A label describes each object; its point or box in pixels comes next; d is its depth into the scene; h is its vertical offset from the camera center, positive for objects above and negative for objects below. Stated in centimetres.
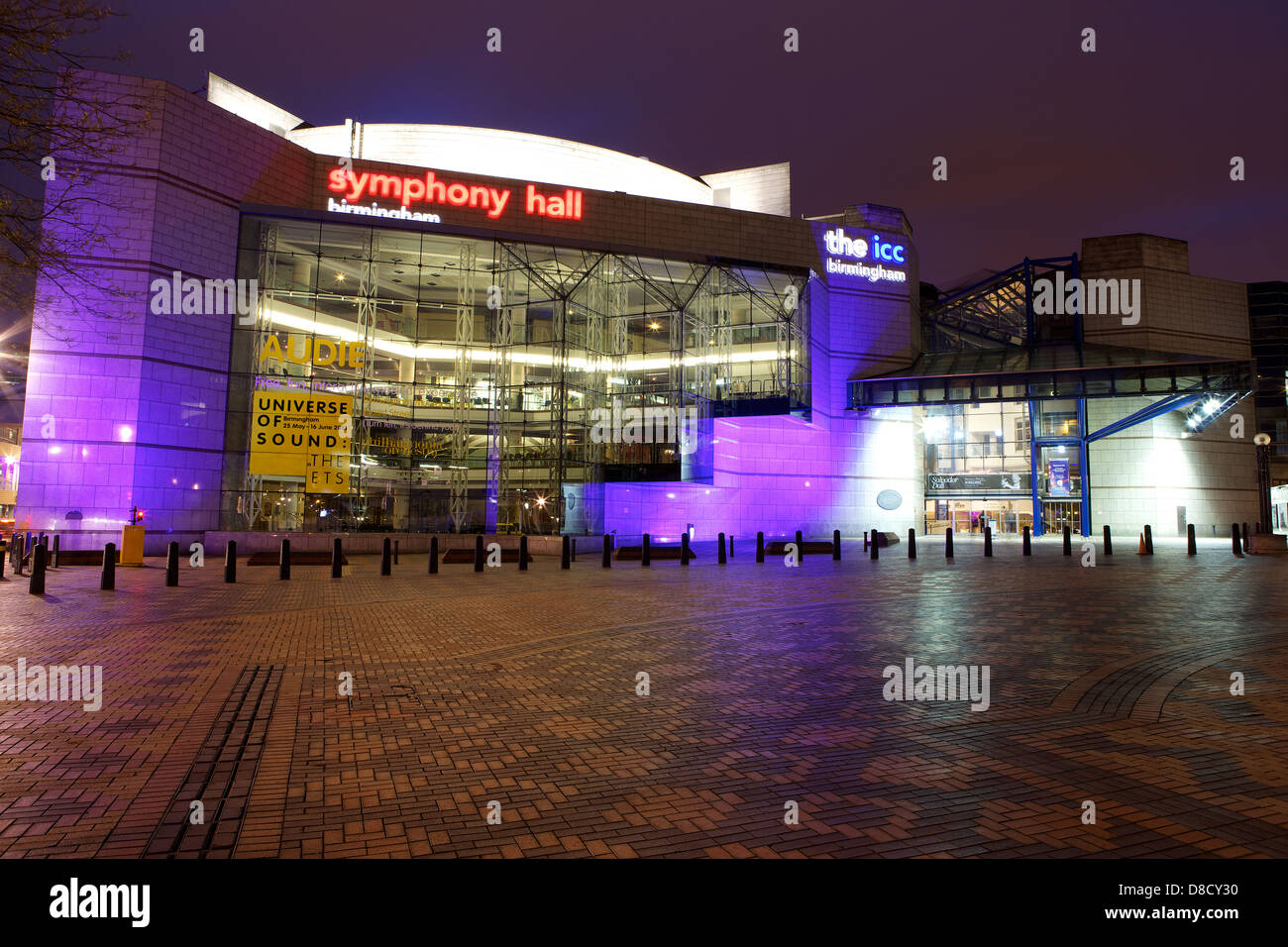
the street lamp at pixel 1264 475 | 3211 +228
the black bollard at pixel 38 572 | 1240 -111
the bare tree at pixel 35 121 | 721 +399
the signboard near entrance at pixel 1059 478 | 4275 +264
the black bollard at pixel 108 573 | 1314 -117
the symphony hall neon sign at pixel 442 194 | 2803 +1266
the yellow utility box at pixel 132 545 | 1877 -94
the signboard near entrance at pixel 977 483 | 4388 +235
